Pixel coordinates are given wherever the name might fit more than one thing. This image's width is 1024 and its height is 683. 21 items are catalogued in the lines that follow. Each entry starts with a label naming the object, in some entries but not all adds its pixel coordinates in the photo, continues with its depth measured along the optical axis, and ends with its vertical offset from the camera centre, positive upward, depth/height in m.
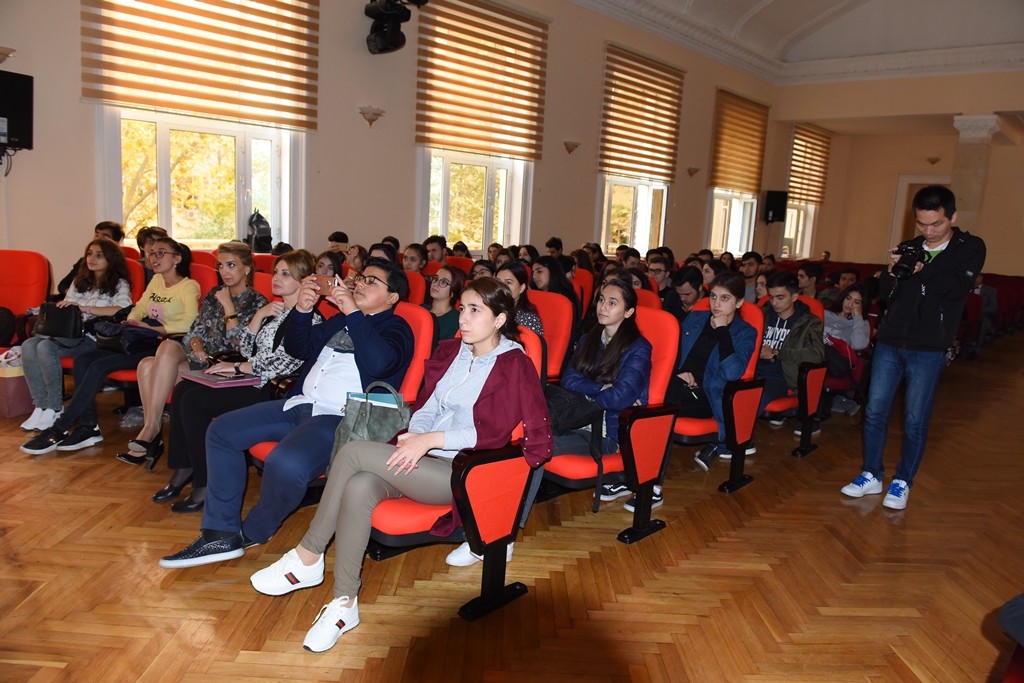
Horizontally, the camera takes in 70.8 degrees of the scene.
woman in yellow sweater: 3.82 -0.67
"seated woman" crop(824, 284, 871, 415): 5.09 -0.51
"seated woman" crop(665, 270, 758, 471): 3.57 -0.56
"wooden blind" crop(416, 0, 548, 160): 7.77 +1.68
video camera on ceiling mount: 6.81 +1.89
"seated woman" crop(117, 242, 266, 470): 3.65 -0.69
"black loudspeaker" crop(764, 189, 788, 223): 13.45 +0.77
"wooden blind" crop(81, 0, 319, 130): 5.59 +1.26
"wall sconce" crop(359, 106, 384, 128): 7.23 +1.06
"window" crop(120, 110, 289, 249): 6.14 +0.30
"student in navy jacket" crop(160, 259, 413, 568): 2.63 -0.76
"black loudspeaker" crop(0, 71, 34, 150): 5.16 +0.62
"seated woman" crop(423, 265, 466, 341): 4.23 -0.40
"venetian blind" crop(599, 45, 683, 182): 9.92 +1.72
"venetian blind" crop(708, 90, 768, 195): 12.11 +1.73
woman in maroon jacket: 2.29 -0.72
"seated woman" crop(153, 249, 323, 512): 3.12 -0.80
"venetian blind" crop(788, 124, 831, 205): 14.39 +1.72
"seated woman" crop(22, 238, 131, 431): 4.05 -0.66
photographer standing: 3.38 -0.32
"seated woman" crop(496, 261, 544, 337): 3.69 -0.34
